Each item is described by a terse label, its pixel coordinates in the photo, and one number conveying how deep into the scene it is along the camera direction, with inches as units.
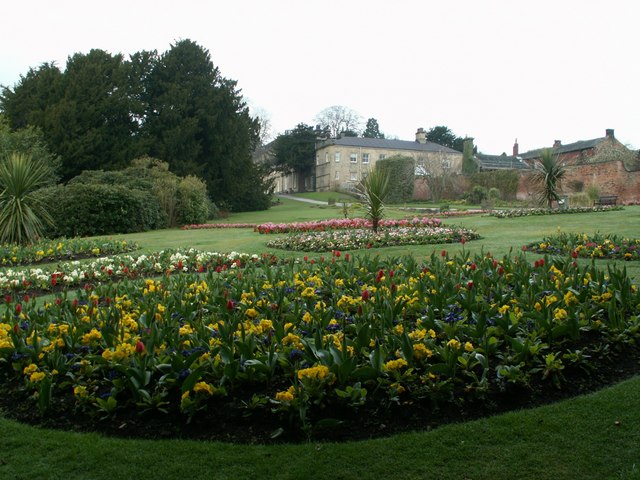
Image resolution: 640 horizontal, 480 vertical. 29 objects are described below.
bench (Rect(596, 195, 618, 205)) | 968.1
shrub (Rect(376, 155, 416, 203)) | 1636.3
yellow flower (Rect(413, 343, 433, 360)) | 127.6
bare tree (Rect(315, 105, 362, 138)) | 3019.2
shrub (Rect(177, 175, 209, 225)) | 938.7
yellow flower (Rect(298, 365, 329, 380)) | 113.9
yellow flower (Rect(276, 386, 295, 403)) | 110.1
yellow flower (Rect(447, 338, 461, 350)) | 126.7
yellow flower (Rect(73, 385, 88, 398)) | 119.5
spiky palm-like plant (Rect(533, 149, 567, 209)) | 749.3
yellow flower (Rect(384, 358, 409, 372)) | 119.3
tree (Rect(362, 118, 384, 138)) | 3346.5
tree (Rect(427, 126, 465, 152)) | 2787.9
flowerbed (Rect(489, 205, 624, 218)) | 732.5
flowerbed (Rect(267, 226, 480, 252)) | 431.2
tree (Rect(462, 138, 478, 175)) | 2155.5
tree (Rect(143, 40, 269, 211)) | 1252.0
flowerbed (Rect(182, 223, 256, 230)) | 784.8
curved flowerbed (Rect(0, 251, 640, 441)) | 117.3
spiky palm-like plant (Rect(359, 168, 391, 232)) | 464.8
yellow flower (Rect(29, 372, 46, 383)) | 123.3
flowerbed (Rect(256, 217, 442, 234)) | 600.7
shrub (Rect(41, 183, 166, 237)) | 730.2
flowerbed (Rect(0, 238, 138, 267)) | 395.5
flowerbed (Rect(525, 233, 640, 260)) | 299.3
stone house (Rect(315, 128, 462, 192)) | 2420.0
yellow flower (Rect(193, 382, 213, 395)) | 114.0
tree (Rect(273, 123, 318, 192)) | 2529.5
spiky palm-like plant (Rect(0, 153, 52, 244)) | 425.4
